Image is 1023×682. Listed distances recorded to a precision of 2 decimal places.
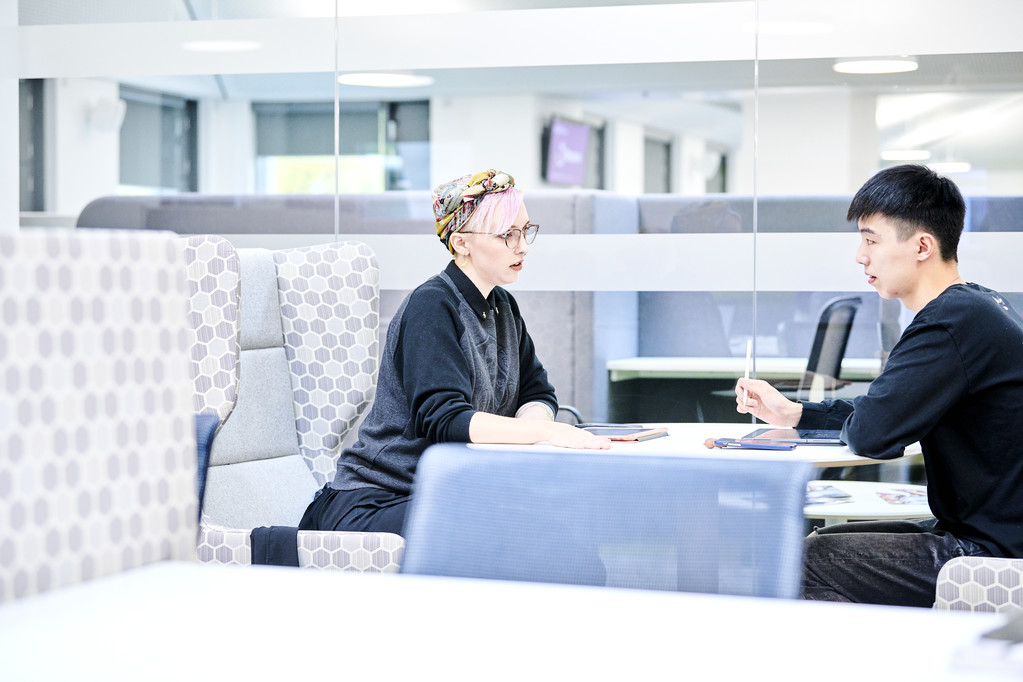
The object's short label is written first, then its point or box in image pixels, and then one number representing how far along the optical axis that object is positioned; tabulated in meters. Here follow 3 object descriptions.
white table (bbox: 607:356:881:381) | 3.93
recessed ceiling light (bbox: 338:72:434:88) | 4.20
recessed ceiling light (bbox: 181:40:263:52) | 4.29
